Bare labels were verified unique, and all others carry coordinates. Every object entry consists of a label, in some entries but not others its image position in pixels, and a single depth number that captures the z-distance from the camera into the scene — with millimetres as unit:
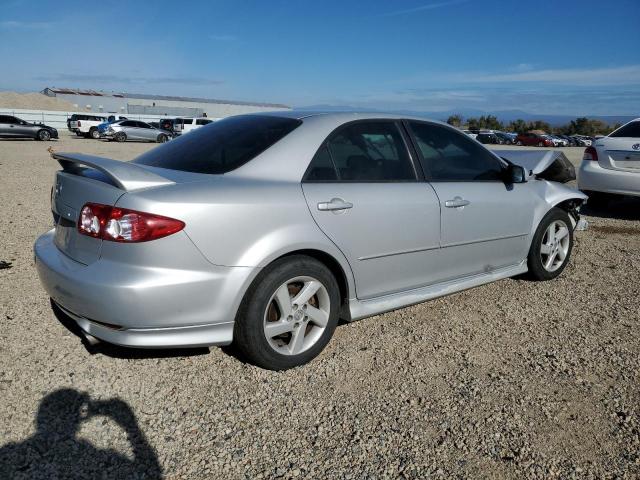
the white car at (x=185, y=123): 34094
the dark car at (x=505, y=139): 48631
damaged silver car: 2639
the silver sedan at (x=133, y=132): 30250
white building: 68381
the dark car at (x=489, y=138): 46469
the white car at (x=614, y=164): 7336
